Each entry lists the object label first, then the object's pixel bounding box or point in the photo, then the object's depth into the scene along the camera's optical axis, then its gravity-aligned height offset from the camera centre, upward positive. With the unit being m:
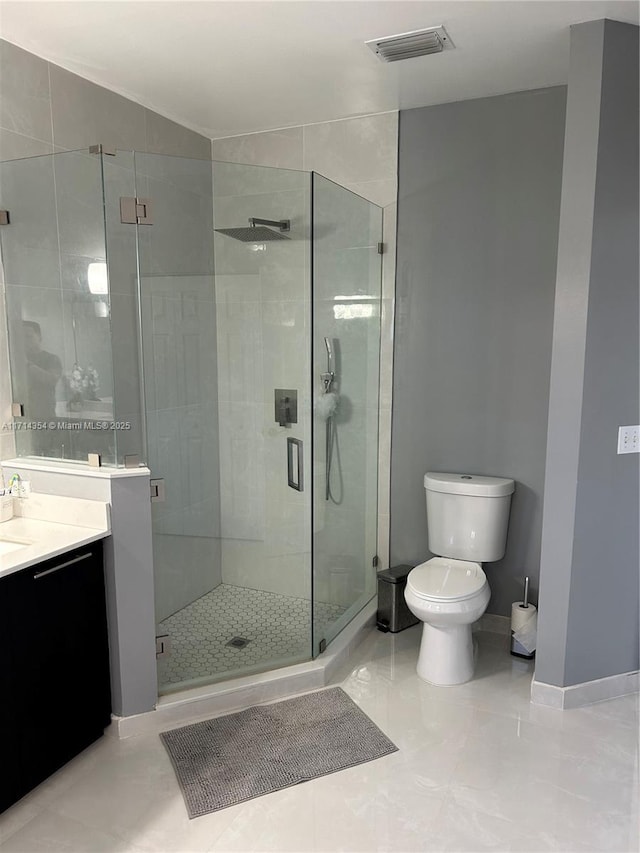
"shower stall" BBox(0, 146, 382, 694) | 2.34 -0.07
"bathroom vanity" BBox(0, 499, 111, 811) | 1.92 -1.02
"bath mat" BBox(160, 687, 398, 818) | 2.11 -1.49
